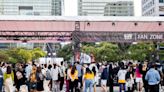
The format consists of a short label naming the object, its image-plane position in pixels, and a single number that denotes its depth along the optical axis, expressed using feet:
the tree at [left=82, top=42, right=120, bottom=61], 298.60
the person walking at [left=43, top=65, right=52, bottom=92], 67.05
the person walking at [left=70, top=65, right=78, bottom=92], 65.59
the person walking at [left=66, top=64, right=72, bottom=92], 66.39
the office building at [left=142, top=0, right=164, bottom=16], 368.89
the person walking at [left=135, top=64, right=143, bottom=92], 65.28
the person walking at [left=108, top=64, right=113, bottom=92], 66.99
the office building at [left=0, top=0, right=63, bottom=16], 624.18
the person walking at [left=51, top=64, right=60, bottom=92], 71.92
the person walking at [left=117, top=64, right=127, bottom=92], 63.46
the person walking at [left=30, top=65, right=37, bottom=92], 57.62
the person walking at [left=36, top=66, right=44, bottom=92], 56.58
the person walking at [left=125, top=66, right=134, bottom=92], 65.68
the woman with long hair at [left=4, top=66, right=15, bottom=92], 58.44
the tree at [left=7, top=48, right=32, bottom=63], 347.56
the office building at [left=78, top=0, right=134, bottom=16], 626.64
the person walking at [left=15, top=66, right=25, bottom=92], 54.73
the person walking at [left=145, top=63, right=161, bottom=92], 53.93
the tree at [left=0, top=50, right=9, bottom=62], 294.15
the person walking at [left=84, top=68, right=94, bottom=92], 62.18
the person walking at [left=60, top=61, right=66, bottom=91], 73.10
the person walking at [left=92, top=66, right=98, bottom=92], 65.11
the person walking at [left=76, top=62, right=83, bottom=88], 67.79
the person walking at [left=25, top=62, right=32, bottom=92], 73.99
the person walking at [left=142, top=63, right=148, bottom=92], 64.63
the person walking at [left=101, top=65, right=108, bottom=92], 65.41
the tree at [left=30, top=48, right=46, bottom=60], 405.92
